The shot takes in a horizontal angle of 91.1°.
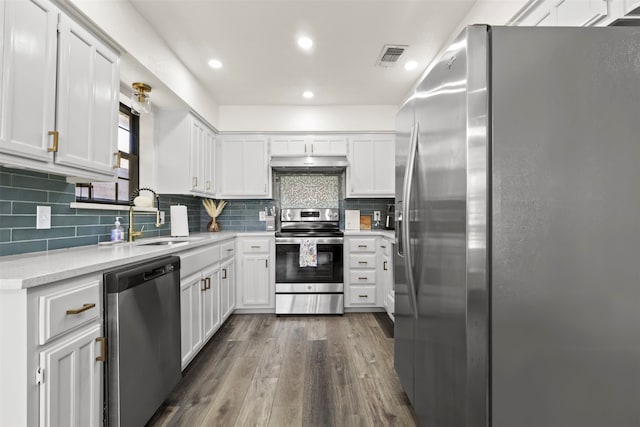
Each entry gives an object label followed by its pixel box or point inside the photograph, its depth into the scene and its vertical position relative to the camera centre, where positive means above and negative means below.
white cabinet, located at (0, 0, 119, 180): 1.29 +0.58
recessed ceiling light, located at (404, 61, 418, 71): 2.97 +1.44
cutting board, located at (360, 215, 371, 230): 4.24 -0.09
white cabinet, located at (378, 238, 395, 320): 3.26 -0.63
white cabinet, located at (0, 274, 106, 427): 1.00 -0.49
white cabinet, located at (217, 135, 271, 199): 3.97 +0.61
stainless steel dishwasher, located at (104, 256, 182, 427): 1.35 -0.61
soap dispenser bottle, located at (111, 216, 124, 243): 2.28 -0.13
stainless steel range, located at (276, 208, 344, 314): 3.60 -0.67
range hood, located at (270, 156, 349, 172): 3.89 +0.67
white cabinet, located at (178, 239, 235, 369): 2.20 -0.65
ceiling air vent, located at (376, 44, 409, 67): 2.67 +1.43
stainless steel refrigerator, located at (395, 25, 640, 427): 1.03 -0.03
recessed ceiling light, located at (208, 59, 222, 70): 2.89 +1.42
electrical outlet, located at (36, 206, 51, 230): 1.75 -0.01
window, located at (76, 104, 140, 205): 2.42 +0.42
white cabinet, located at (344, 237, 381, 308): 3.69 -0.69
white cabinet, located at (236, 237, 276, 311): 3.67 -0.69
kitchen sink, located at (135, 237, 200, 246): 2.41 -0.21
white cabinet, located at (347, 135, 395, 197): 4.00 +0.63
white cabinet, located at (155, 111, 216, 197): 3.12 +0.63
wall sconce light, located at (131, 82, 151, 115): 2.46 +0.94
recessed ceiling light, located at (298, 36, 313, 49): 2.52 +1.42
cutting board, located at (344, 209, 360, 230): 4.18 -0.05
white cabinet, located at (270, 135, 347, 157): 3.98 +0.89
